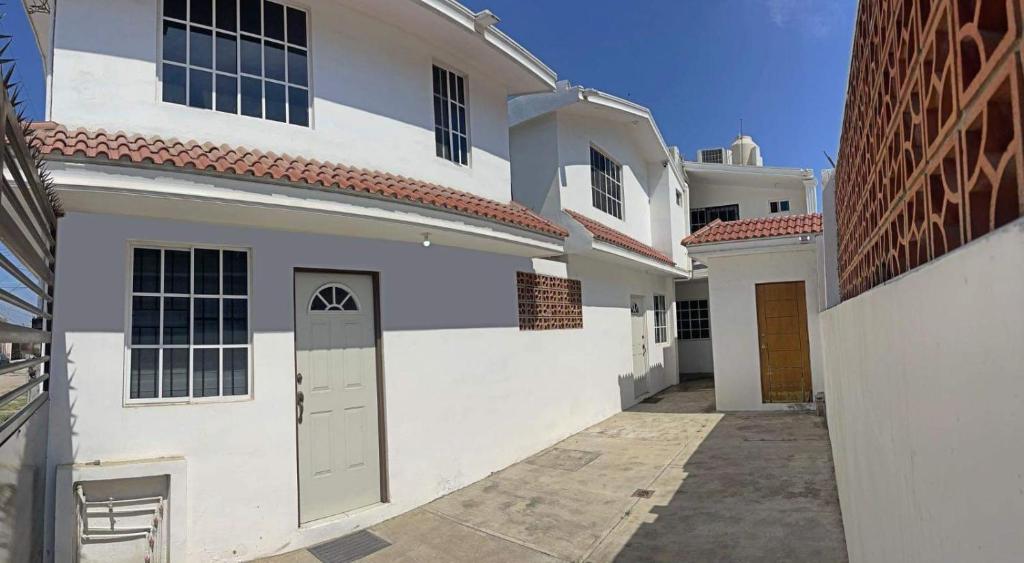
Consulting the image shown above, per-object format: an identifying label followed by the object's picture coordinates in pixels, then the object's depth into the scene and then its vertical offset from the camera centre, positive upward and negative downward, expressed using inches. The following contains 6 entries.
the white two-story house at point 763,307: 425.7 +6.2
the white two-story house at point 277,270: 177.5 +24.4
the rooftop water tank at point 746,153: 815.1 +235.5
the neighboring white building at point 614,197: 410.3 +105.5
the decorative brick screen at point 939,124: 35.0 +15.4
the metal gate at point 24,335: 99.3 +1.0
